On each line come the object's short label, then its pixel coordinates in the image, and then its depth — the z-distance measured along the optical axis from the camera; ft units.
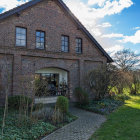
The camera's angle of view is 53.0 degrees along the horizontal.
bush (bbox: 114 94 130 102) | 43.66
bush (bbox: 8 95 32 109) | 27.91
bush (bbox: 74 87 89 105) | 35.14
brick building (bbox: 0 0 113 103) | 30.99
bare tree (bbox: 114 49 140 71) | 91.54
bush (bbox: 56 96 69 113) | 25.28
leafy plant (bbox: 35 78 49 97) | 22.03
